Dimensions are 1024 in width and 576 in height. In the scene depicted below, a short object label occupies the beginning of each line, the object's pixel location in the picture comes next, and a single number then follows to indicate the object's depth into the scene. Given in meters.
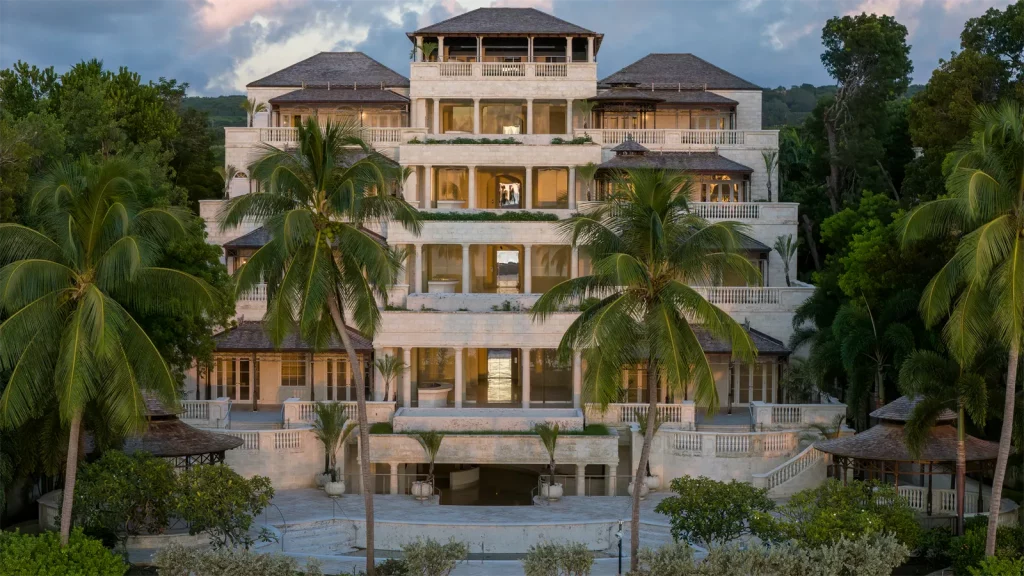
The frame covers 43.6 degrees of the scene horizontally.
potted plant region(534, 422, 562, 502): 44.19
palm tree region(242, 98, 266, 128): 63.38
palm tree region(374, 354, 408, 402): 50.34
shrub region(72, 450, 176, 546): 35.25
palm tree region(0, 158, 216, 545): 29.94
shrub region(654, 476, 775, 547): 34.81
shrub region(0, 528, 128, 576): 29.75
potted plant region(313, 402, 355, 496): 45.03
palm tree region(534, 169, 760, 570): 31.83
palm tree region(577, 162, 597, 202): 56.22
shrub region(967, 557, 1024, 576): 30.80
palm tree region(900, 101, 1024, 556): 30.61
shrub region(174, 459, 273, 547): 34.94
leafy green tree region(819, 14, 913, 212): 63.62
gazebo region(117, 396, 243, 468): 39.88
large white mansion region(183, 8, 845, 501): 46.09
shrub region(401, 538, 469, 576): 31.73
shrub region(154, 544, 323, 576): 30.92
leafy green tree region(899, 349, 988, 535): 35.66
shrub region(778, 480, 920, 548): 32.91
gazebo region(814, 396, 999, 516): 38.34
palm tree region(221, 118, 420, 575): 32.22
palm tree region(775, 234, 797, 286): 56.56
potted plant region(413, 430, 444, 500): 44.47
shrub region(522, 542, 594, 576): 31.53
